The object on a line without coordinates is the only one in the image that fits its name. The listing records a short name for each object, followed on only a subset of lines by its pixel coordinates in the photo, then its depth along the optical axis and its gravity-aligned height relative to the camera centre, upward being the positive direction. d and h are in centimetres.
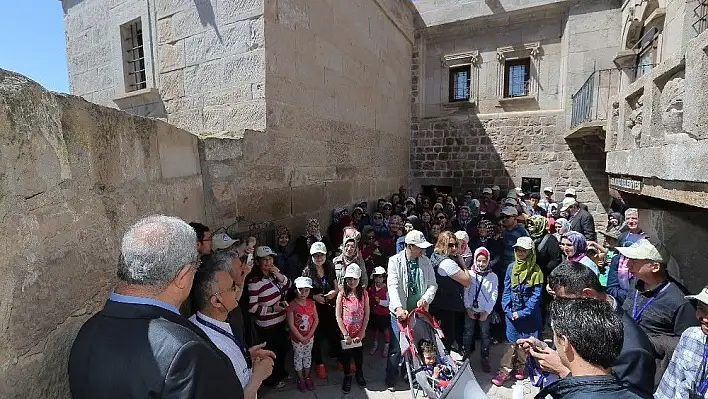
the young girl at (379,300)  402 -153
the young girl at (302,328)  346 -158
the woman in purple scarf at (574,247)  381 -92
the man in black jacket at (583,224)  577 -102
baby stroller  294 -166
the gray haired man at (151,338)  107 -54
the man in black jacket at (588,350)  143 -81
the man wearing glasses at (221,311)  190 -80
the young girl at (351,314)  350 -147
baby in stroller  301 -175
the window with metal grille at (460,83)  1030 +231
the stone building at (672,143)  214 +13
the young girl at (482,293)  375 -137
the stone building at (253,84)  415 +119
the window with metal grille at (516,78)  966 +230
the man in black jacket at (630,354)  175 -96
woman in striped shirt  338 -131
